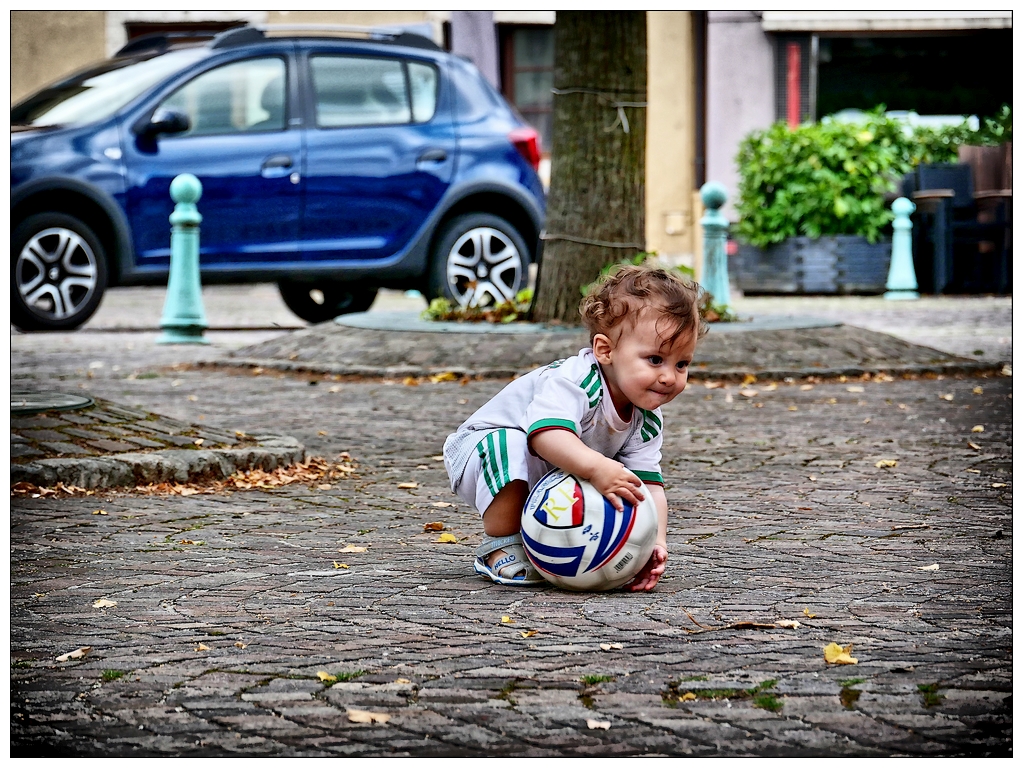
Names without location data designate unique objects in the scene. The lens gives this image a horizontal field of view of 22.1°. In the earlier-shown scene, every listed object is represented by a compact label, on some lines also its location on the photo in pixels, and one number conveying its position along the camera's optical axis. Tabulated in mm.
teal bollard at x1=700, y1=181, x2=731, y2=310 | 18586
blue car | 17866
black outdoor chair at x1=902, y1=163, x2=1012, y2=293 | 26446
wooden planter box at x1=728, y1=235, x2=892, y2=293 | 26867
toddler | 5933
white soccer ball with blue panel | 5926
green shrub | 26704
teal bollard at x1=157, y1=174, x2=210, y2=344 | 17472
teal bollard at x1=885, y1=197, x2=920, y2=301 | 25876
